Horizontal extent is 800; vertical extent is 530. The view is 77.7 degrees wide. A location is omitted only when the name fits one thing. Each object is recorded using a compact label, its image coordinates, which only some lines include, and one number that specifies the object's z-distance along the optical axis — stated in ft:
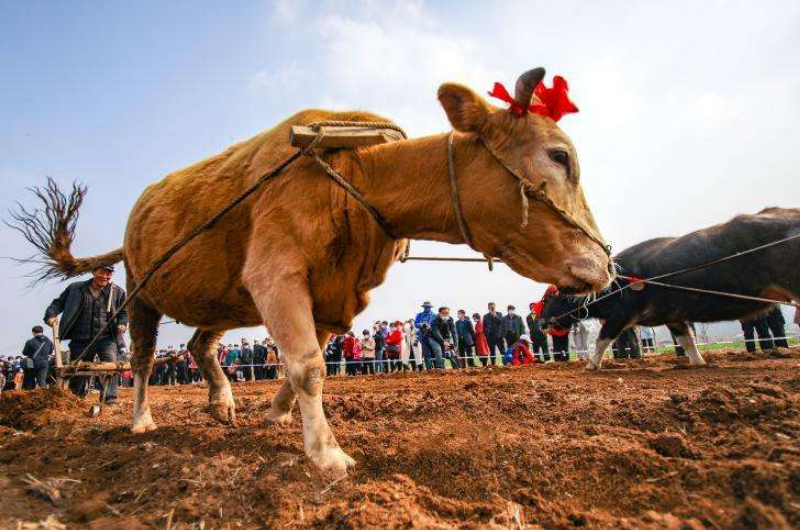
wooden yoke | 10.21
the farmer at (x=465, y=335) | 54.49
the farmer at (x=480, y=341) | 56.29
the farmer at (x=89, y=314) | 23.36
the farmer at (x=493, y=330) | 54.13
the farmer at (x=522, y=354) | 49.62
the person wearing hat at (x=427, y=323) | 55.52
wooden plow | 17.90
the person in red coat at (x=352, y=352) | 61.77
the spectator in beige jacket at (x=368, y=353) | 60.08
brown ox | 9.21
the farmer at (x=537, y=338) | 52.65
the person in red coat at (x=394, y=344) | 59.36
